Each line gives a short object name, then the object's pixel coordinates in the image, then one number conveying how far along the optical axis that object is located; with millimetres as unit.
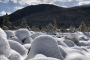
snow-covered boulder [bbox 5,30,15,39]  7170
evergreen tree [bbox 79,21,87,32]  28228
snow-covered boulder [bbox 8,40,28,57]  4188
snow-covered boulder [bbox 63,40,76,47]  7138
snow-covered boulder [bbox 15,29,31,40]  7086
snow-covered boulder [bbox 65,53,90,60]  3241
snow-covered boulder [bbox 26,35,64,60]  3224
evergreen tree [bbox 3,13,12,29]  22486
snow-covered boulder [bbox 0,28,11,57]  2535
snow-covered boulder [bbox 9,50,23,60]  2960
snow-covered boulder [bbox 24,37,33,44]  6777
